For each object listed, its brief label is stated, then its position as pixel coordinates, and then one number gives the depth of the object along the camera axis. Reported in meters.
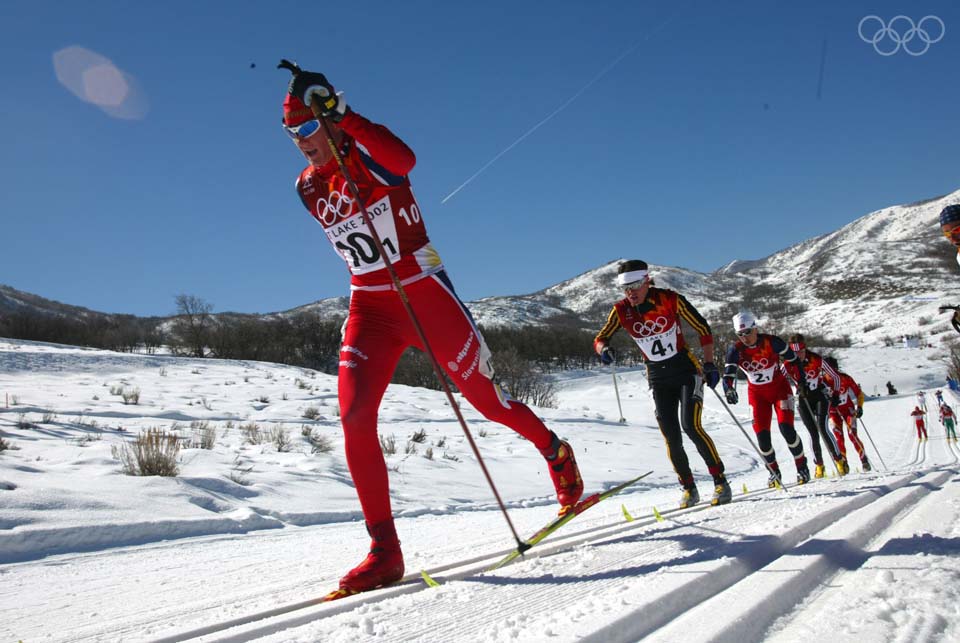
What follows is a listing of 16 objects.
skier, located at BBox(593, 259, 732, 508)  5.37
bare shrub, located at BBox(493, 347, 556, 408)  28.02
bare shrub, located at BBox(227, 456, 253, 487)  5.99
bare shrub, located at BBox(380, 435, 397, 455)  9.09
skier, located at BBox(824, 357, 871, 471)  11.43
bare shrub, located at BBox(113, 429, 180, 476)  5.77
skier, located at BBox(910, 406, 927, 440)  20.48
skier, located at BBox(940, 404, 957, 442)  20.34
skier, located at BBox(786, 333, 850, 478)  9.65
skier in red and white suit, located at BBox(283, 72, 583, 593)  2.80
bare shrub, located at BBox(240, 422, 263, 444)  9.19
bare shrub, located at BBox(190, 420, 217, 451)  8.14
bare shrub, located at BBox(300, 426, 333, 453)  8.75
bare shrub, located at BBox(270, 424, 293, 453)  8.66
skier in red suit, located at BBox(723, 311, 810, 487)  7.92
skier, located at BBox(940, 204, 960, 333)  4.66
